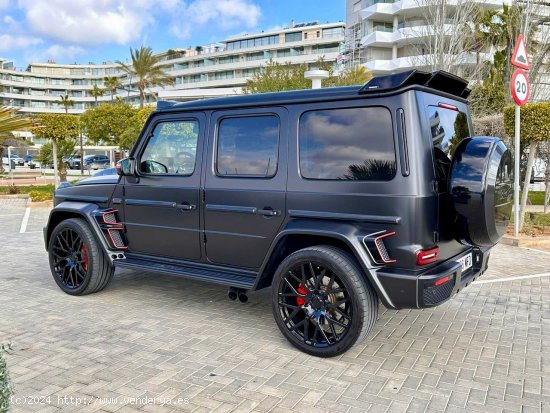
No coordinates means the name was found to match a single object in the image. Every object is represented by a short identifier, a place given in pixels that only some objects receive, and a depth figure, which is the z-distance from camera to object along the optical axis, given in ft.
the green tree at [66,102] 249.55
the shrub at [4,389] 6.53
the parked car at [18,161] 189.24
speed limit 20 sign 26.32
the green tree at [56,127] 53.42
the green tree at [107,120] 129.54
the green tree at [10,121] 33.81
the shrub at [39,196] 50.21
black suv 11.48
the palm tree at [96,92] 249.96
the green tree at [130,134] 63.57
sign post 26.40
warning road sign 26.58
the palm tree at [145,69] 183.73
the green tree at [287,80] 68.03
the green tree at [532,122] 27.93
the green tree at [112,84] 248.32
